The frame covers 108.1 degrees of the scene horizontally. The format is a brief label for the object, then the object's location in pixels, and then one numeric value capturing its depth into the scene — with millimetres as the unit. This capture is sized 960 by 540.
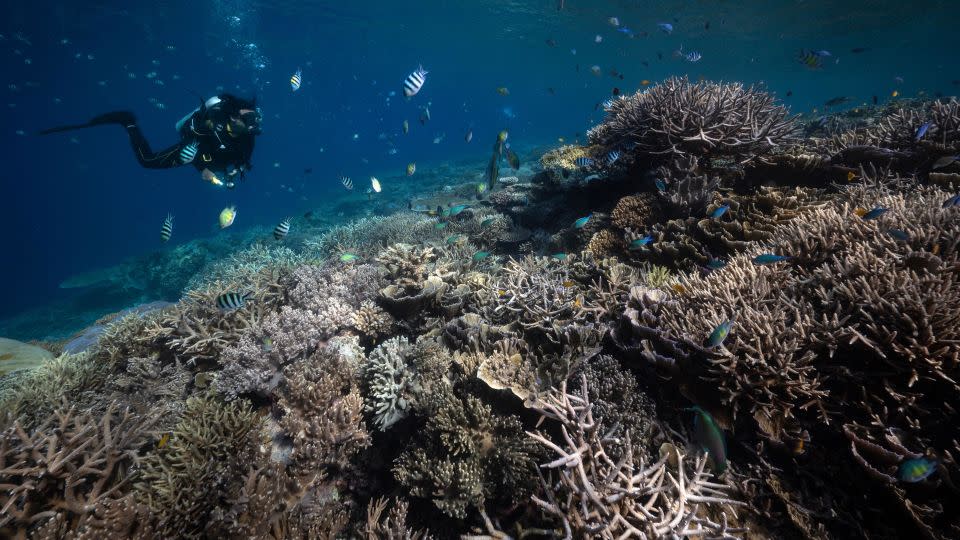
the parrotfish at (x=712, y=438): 2229
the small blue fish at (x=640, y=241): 4395
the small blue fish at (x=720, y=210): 4195
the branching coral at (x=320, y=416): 3498
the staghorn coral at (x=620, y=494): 2258
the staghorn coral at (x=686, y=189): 5019
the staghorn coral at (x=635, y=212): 5500
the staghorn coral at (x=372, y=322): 4863
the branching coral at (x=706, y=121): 5293
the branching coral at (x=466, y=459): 2941
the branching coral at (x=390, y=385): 3855
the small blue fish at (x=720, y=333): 2565
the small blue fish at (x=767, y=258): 3232
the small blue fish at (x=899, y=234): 2936
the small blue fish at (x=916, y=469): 1911
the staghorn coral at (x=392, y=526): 2980
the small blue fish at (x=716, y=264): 3755
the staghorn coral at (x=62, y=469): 2699
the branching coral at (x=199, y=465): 2959
